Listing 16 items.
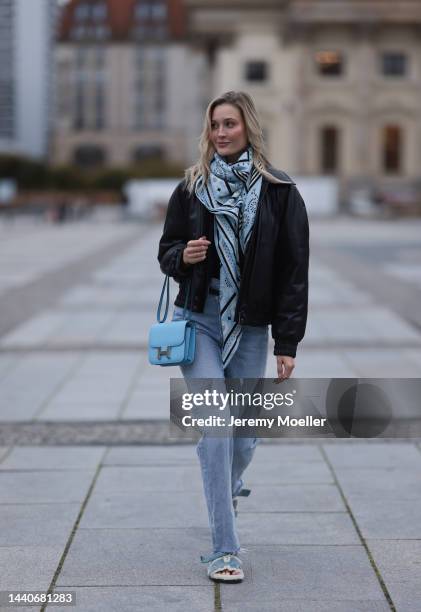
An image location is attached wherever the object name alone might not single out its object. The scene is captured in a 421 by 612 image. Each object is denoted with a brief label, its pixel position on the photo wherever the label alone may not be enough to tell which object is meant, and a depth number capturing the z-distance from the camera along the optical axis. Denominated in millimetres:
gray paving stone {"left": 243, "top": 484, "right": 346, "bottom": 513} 5411
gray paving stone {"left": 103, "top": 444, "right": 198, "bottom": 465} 6418
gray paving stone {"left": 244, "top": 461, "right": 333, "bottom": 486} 5953
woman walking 4273
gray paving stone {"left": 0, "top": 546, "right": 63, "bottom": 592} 4258
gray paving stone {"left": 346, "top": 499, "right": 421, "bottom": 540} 4980
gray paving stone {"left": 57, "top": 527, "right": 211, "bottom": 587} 4340
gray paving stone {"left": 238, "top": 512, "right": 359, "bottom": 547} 4879
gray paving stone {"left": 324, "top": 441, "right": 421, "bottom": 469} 6340
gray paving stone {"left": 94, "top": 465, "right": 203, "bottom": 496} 5789
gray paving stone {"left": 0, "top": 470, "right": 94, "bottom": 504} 5594
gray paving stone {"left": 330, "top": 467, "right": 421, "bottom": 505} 5645
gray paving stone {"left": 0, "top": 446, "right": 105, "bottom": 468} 6305
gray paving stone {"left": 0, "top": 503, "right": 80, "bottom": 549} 4867
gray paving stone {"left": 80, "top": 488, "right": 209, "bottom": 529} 5152
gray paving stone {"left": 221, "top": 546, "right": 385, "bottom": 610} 4137
